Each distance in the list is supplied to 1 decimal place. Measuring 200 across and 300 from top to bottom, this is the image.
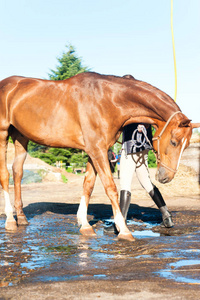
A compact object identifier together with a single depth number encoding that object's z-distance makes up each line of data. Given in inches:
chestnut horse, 202.1
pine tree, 1290.6
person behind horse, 231.3
